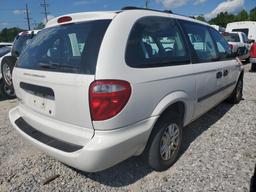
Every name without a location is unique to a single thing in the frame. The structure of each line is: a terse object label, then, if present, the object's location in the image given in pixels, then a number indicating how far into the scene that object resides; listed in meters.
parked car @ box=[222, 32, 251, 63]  9.69
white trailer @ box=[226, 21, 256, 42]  13.37
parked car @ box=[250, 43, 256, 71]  7.46
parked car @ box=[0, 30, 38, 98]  4.46
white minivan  1.58
